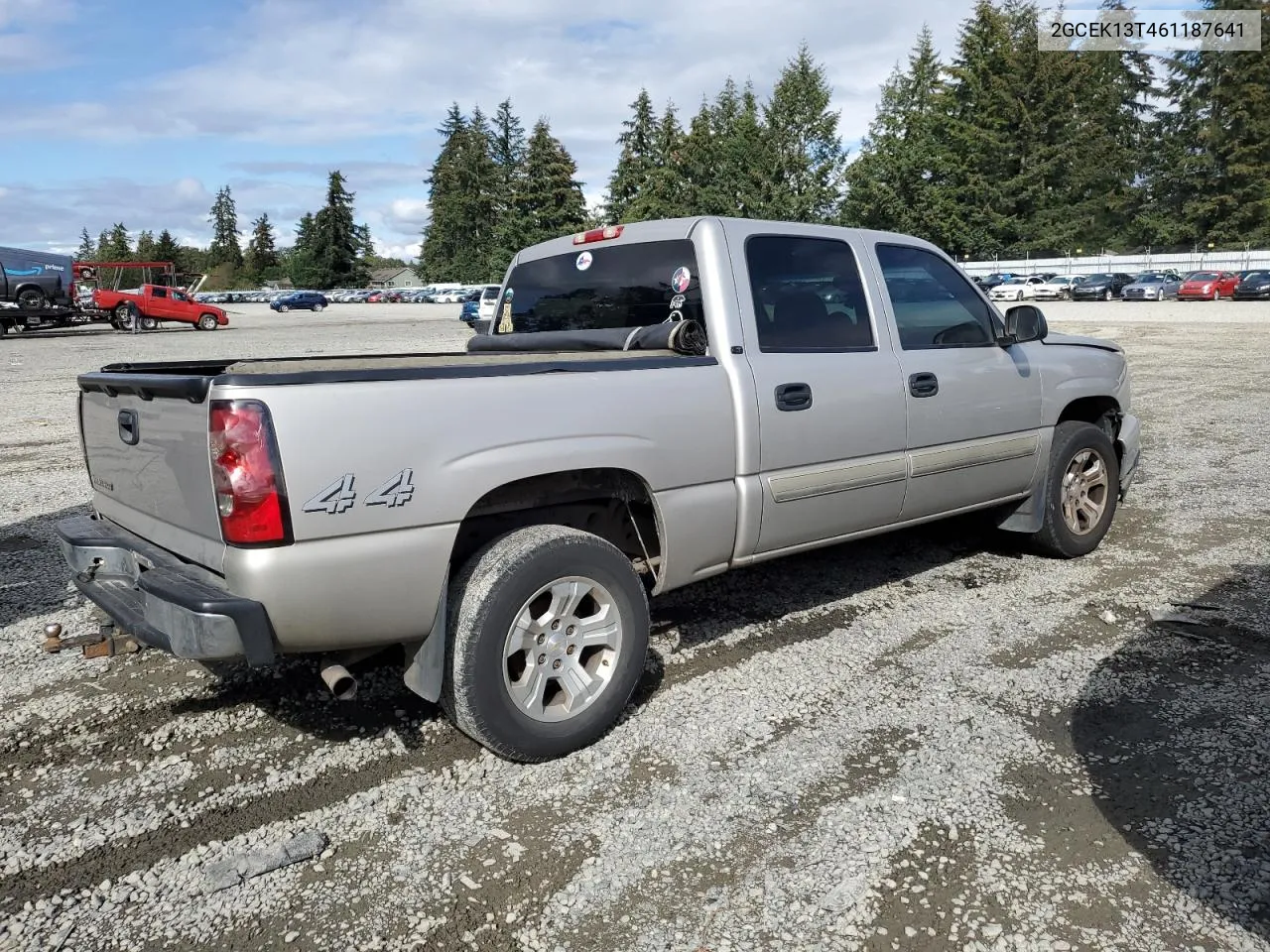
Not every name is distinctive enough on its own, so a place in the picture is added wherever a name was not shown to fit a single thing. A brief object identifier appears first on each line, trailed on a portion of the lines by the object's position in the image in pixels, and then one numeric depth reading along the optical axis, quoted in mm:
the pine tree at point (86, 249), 159000
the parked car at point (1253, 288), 39500
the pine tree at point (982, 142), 63000
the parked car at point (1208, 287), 40656
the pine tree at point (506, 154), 92938
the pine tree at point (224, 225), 143625
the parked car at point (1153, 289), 43625
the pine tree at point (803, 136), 59625
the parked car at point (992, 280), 50853
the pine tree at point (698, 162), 66375
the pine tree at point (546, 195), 75812
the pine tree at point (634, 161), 67875
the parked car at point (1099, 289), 45000
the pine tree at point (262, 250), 127250
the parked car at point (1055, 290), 48594
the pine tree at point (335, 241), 103875
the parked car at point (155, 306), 31922
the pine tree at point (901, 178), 62781
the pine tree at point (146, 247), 120250
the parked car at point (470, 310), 34062
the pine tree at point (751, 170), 59156
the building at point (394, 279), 129625
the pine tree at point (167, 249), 117812
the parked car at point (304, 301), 63866
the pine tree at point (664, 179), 64688
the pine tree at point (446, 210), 99438
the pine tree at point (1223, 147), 61531
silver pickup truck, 2816
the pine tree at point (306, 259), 104875
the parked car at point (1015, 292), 48031
